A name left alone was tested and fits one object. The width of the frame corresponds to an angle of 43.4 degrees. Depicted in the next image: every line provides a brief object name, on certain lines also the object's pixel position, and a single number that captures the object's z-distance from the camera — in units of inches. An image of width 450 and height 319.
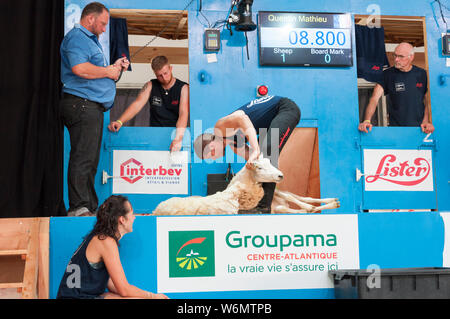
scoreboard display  240.7
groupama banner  135.2
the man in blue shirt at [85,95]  158.1
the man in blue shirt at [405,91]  252.5
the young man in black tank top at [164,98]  237.8
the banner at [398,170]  243.8
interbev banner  231.0
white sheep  147.7
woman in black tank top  117.9
